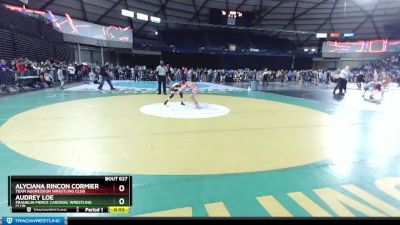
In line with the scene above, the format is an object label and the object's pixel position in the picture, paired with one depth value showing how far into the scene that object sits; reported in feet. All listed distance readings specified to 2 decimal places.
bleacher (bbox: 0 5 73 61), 47.50
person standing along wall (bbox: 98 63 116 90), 41.15
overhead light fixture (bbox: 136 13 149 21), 84.23
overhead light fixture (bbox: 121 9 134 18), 80.28
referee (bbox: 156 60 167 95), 36.58
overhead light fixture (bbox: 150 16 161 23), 89.50
